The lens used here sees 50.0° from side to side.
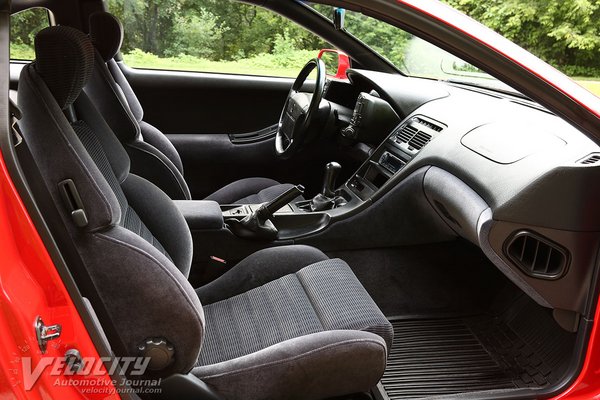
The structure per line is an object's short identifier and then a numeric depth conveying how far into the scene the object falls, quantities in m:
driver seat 2.58
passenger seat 1.41
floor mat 2.26
